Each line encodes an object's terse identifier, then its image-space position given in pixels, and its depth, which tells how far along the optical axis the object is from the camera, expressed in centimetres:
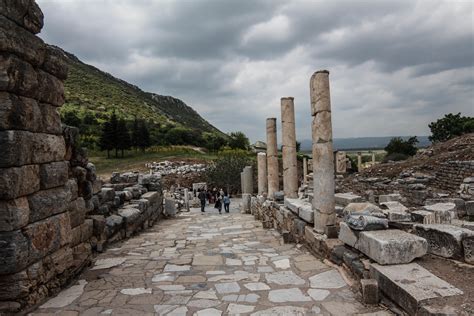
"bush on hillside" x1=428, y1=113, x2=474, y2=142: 4356
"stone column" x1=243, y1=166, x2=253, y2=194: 2212
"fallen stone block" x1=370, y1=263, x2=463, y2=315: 357
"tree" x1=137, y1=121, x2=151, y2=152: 4806
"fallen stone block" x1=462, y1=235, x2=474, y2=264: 441
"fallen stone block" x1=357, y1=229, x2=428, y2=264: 449
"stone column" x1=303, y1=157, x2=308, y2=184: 3362
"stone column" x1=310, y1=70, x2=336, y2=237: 694
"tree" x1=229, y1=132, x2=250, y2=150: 5904
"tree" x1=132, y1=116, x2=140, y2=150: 4803
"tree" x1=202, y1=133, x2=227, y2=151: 5709
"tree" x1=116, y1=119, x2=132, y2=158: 4451
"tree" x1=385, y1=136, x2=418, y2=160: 4794
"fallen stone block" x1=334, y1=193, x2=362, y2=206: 926
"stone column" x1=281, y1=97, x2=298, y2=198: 1159
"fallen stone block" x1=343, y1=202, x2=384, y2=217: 590
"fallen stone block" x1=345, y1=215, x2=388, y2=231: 528
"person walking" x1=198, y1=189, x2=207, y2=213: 2148
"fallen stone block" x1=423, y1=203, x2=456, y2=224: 641
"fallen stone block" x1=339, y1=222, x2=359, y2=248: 541
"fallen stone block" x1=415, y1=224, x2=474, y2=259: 454
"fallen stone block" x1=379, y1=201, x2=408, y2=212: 752
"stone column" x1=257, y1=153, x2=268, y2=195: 1820
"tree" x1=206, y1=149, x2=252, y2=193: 3288
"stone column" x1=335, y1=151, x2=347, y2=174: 3238
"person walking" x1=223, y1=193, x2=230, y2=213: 2082
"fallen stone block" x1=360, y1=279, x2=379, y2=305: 429
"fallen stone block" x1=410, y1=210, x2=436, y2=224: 616
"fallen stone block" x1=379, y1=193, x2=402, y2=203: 1313
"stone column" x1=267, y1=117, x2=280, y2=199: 1473
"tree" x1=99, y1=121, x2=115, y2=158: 4388
